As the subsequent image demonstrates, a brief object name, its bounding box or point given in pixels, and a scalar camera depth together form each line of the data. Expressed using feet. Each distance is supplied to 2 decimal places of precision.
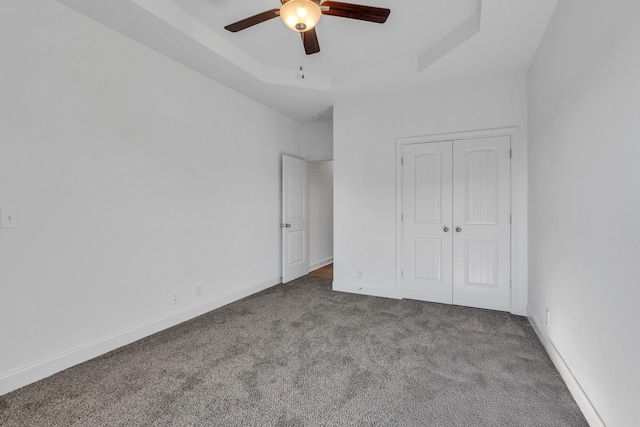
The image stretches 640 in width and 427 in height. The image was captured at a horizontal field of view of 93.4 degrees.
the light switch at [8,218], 6.23
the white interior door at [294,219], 14.96
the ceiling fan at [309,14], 5.90
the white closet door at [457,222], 10.95
